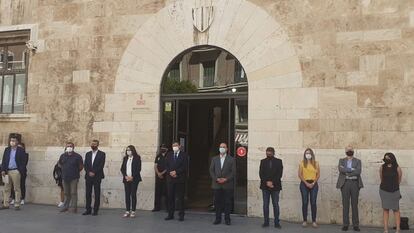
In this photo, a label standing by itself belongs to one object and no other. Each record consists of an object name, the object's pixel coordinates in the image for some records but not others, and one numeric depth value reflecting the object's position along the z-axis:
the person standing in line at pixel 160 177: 12.76
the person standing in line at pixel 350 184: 10.68
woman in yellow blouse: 11.00
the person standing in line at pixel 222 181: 11.28
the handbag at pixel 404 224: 10.64
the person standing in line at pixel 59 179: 13.63
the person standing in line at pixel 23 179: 13.50
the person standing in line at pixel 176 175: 11.73
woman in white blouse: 12.03
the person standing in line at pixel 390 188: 10.11
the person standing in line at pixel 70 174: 12.77
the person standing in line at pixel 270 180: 10.95
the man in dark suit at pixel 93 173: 12.38
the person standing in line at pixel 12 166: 13.15
